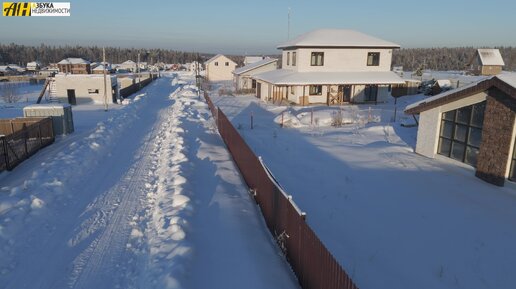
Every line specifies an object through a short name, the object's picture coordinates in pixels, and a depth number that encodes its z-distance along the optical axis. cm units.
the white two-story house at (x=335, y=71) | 3397
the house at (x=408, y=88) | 4022
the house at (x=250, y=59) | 8352
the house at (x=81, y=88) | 3797
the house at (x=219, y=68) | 7375
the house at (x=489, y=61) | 5950
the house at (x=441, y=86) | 3947
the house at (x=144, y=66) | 15112
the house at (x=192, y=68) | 11681
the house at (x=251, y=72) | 4829
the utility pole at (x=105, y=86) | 3265
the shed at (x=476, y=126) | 1166
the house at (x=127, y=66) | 14075
